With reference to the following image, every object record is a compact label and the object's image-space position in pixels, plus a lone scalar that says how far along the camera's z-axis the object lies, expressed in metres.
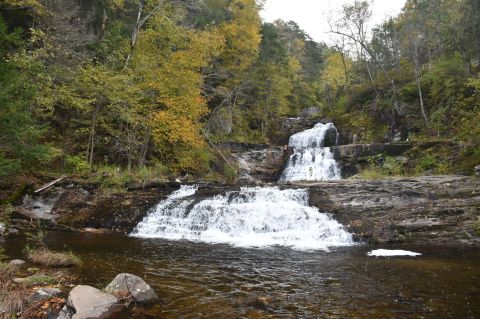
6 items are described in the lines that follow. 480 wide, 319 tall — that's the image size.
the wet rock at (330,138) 29.30
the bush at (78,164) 18.34
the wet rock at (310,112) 39.81
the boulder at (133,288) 6.14
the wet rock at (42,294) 5.74
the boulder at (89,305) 5.27
